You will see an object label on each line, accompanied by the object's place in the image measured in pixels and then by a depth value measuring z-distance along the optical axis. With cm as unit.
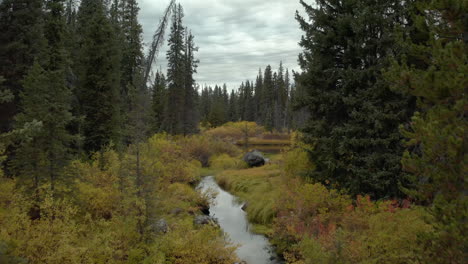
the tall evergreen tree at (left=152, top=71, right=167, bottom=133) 4582
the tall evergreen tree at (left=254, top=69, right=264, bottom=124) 9375
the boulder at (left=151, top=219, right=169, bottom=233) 1144
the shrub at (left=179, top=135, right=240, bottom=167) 3957
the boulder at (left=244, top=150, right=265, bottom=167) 3550
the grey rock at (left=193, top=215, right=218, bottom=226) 1692
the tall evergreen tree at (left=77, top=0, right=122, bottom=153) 2439
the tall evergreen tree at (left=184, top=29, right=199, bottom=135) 4409
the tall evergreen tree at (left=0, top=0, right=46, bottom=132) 1944
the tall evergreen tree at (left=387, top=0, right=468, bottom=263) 623
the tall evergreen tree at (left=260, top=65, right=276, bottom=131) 8650
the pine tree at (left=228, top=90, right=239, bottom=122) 9981
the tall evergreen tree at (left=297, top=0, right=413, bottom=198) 1361
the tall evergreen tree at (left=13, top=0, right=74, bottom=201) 1184
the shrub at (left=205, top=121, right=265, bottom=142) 6788
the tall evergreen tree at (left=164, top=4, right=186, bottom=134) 4234
